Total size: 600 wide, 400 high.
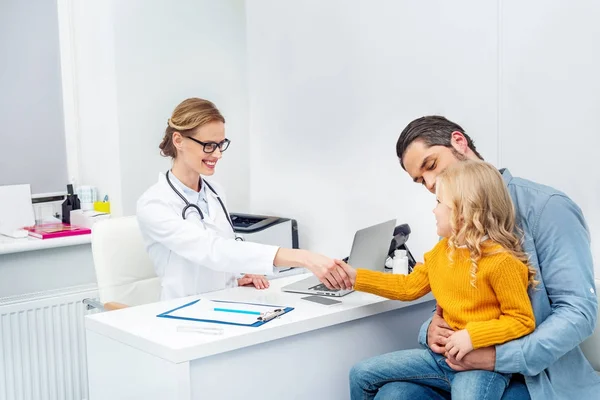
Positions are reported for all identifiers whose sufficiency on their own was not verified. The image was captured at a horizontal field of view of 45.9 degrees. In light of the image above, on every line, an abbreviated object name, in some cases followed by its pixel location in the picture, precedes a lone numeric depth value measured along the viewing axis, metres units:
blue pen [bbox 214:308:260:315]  1.89
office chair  2.40
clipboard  1.83
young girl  1.67
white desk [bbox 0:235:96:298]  3.08
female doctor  2.15
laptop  2.16
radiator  3.06
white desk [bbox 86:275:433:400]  1.67
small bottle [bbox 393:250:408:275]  2.29
